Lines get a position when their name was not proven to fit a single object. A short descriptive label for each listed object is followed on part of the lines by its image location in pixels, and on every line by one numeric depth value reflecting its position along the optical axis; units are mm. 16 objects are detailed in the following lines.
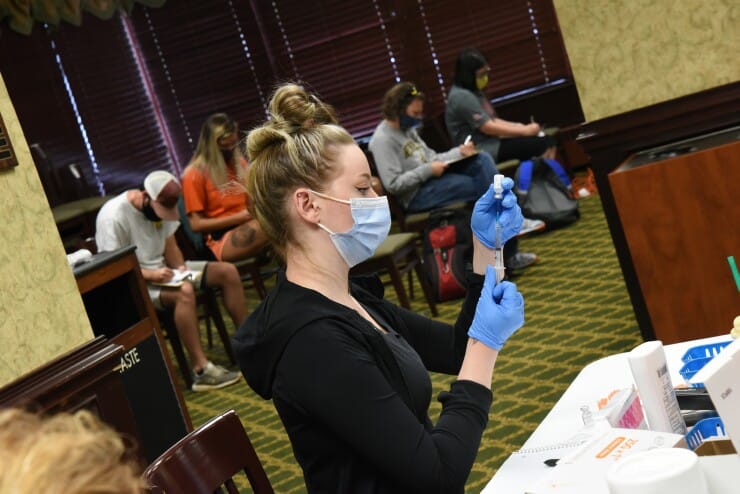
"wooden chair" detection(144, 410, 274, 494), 1847
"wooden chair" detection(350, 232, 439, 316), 5695
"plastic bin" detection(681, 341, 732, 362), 1810
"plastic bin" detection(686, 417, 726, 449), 1501
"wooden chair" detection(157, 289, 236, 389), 5812
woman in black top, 1761
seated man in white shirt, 5523
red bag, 6102
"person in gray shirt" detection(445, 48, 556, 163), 6969
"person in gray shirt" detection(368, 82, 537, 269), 6305
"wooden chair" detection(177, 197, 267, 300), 6453
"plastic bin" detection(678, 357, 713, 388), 1740
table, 1651
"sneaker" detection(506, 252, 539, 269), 6395
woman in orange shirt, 6152
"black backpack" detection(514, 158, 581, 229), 7324
